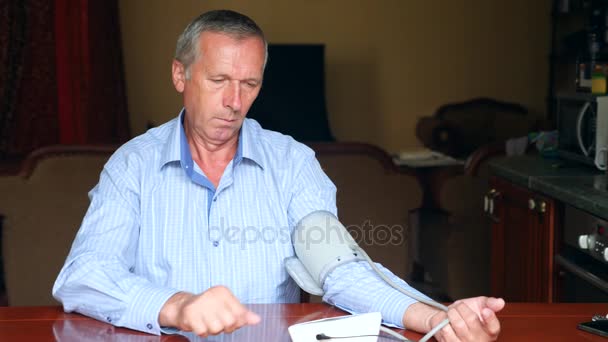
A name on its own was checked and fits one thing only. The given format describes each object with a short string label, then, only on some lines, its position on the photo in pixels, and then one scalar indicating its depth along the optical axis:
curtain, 4.92
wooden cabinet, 3.43
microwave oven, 3.44
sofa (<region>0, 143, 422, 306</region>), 3.68
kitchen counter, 3.19
